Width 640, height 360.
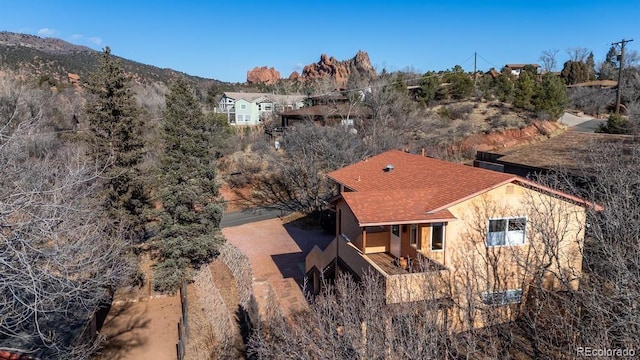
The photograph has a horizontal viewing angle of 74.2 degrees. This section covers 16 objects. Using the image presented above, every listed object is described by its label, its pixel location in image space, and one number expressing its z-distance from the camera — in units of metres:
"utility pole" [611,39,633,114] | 39.37
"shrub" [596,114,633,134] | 34.00
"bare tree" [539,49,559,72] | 98.94
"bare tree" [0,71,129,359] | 8.06
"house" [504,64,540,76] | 105.68
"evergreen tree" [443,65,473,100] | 58.17
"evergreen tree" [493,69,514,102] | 57.56
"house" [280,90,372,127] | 43.97
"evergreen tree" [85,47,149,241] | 22.59
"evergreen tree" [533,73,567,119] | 47.75
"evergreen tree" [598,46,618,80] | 85.57
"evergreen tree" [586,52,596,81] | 88.70
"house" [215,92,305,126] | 76.00
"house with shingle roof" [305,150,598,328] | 13.38
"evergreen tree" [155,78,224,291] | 22.45
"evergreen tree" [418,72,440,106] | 57.25
